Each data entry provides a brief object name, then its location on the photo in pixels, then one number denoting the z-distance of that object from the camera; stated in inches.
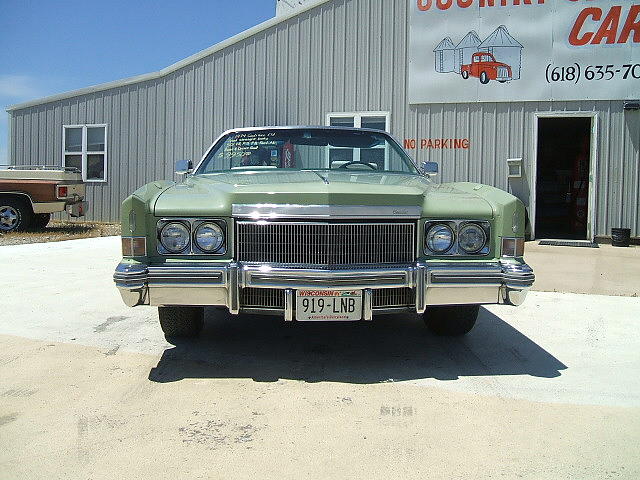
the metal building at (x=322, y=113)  421.1
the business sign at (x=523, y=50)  408.8
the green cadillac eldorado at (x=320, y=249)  128.2
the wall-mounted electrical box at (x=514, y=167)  426.2
